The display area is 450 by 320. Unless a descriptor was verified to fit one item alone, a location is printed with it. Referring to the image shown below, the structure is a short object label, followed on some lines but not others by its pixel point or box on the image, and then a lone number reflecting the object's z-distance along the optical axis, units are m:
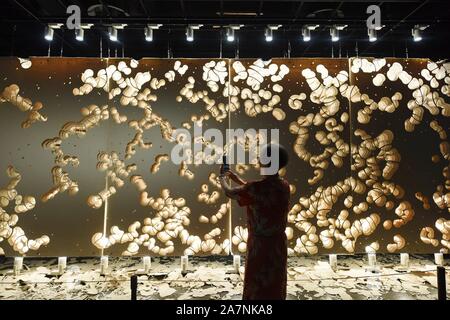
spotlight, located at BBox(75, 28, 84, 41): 3.43
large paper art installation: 3.44
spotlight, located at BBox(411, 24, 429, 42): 3.48
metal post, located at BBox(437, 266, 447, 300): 1.98
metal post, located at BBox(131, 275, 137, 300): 1.96
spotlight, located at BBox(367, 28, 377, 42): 3.41
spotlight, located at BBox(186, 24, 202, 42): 3.44
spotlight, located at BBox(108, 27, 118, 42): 3.44
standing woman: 1.87
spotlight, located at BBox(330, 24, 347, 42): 3.45
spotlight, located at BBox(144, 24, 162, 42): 3.44
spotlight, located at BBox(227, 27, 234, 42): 3.44
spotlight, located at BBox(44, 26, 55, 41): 3.45
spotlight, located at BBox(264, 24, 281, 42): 3.45
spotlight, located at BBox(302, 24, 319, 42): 3.45
